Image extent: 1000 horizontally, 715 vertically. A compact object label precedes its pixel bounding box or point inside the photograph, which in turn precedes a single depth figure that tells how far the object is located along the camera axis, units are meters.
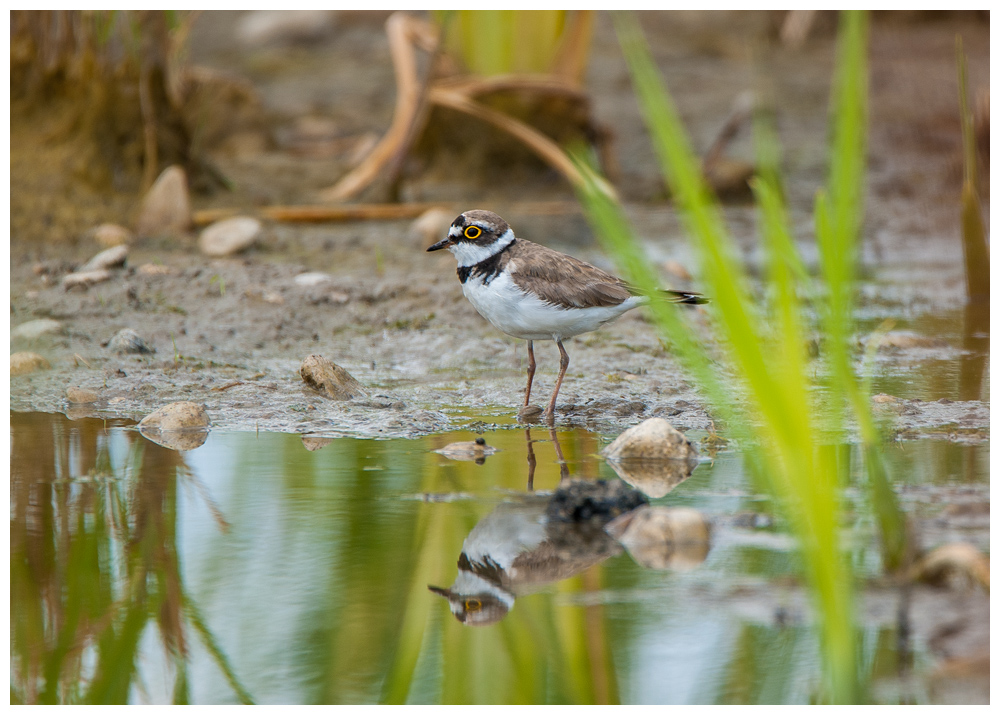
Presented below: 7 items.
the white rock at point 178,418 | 9.68
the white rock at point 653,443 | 8.63
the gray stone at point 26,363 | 11.19
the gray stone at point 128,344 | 11.86
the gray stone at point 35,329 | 11.99
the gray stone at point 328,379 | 10.55
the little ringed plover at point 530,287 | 9.85
